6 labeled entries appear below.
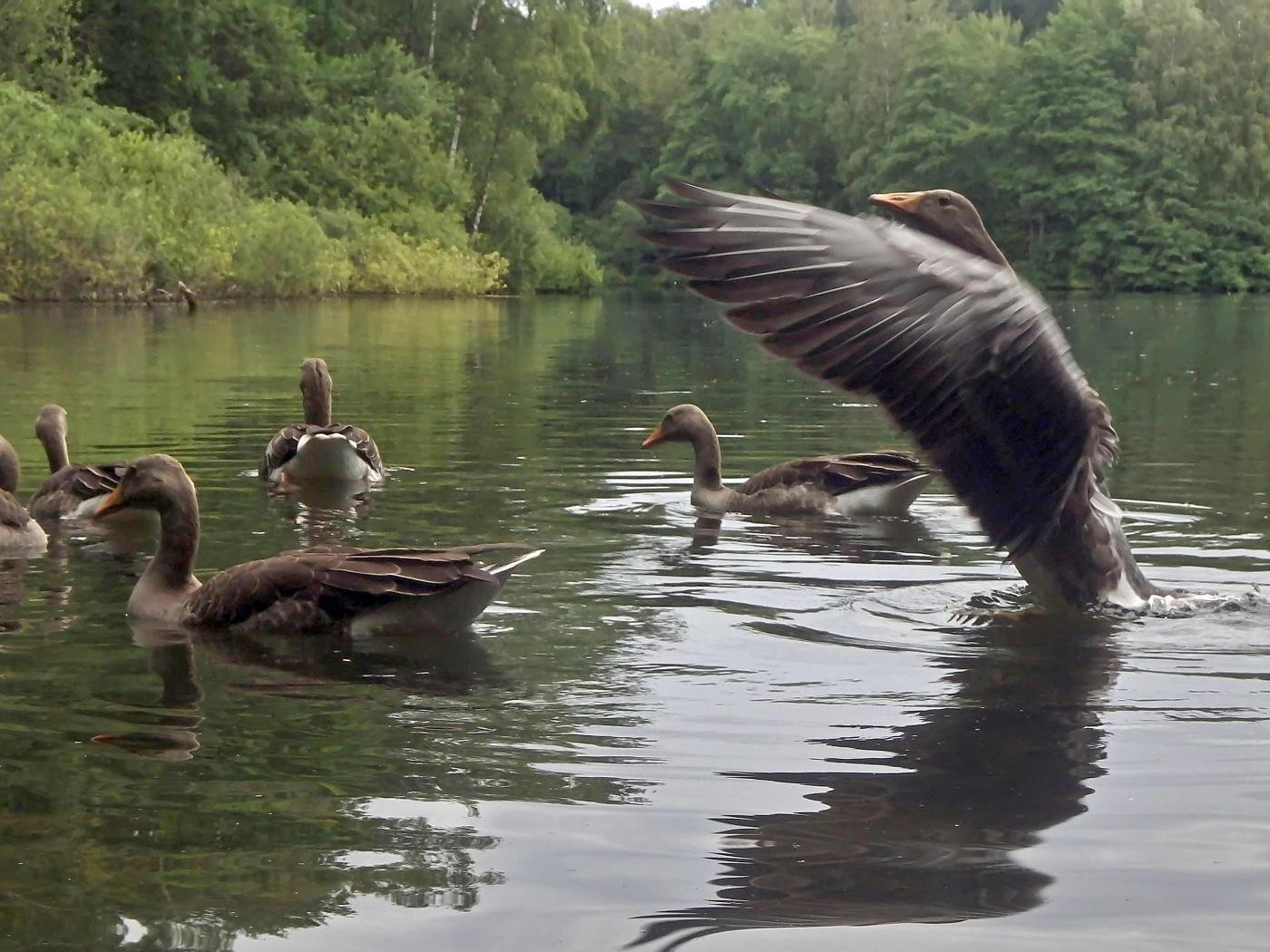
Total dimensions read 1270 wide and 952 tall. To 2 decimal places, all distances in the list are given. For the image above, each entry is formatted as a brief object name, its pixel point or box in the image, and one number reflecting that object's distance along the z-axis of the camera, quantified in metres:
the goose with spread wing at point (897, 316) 5.95
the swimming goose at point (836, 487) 10.77
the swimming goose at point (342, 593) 6.79
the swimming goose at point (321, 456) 11.56
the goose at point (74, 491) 10.11
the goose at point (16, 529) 8.90
